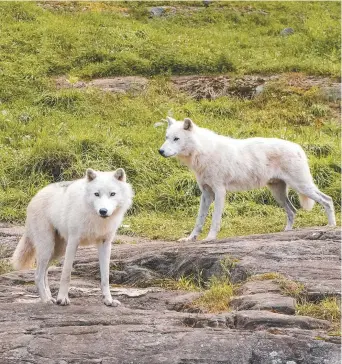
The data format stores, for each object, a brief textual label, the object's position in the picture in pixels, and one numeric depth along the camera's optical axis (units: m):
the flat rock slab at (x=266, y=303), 11.30
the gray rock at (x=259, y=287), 12.23
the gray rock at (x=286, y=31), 44.31
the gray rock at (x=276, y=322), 10.59
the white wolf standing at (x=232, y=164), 18.66
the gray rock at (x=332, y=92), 36.09
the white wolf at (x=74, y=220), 12.21
